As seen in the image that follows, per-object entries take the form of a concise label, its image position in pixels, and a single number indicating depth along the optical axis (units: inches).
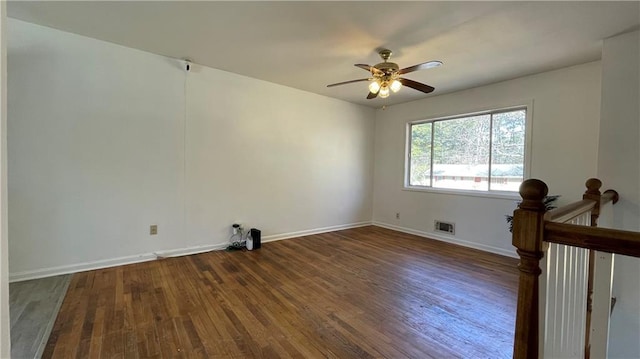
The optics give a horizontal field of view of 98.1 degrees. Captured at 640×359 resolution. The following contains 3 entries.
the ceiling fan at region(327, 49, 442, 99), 112.8
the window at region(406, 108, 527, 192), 155.8
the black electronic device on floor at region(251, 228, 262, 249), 158.3
